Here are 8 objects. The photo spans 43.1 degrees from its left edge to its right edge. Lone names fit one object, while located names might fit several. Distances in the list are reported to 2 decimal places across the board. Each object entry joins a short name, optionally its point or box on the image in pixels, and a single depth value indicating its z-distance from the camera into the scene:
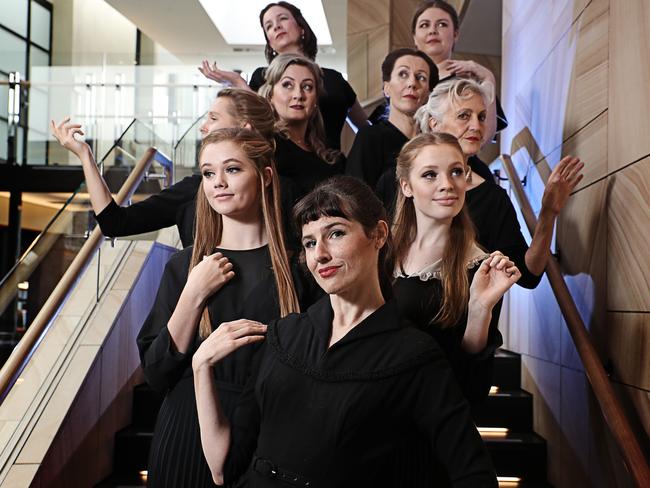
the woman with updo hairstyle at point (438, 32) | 4.14
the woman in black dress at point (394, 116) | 3.23
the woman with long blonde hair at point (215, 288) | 2.02
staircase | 3.83
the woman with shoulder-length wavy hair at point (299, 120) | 3.10
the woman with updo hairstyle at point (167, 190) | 2.68
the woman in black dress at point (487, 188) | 2.70
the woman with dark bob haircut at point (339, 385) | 1.59
